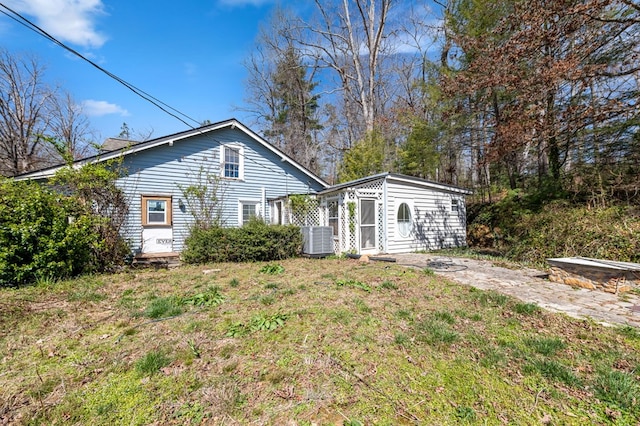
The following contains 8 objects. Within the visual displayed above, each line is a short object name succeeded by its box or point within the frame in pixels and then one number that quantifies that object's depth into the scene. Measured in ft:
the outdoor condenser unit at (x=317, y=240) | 30.01
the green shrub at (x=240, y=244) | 26.73
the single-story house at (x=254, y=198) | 31.65
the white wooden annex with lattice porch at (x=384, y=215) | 31.60
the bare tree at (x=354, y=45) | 57.93
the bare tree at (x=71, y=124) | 66.59
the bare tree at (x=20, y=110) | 58.18
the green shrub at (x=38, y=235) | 16.83
